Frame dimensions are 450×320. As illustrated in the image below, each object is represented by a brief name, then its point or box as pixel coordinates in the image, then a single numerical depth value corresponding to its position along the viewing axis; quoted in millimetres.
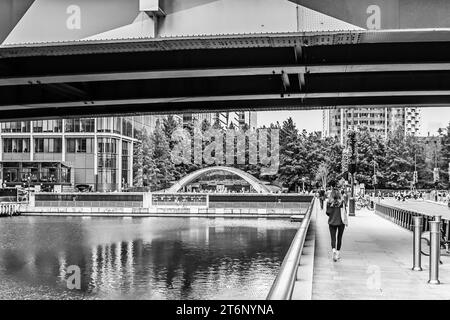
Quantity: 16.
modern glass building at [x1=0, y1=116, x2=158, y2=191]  98812
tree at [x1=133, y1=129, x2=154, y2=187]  98500
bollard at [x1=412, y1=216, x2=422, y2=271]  13414
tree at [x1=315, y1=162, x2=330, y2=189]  104575
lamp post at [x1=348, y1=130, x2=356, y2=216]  40188
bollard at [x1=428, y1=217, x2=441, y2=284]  11672
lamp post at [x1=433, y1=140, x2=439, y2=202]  82075
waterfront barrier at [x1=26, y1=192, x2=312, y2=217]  82125
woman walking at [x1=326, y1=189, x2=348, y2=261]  14477
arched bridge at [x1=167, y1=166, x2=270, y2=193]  95081
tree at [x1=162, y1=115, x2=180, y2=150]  103375
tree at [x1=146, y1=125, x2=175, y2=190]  99000
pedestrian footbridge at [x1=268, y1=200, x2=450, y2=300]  9897
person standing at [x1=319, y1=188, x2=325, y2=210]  53678
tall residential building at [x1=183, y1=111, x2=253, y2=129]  110475
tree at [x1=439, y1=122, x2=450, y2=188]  111750
